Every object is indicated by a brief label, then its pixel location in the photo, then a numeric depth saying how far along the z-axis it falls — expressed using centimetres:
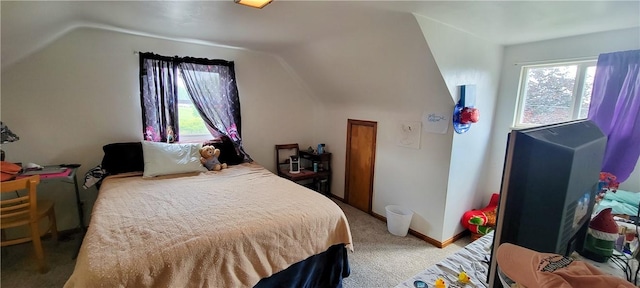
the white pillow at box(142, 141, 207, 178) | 264
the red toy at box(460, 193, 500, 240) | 271
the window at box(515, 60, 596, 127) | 242
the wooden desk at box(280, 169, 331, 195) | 354
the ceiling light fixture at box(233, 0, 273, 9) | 168
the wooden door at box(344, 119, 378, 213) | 339
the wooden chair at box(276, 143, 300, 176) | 387
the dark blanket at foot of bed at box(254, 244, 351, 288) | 181
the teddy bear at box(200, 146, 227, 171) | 296
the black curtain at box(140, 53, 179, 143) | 283
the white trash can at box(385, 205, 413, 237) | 282
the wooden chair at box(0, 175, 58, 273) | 178
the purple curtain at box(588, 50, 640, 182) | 205
